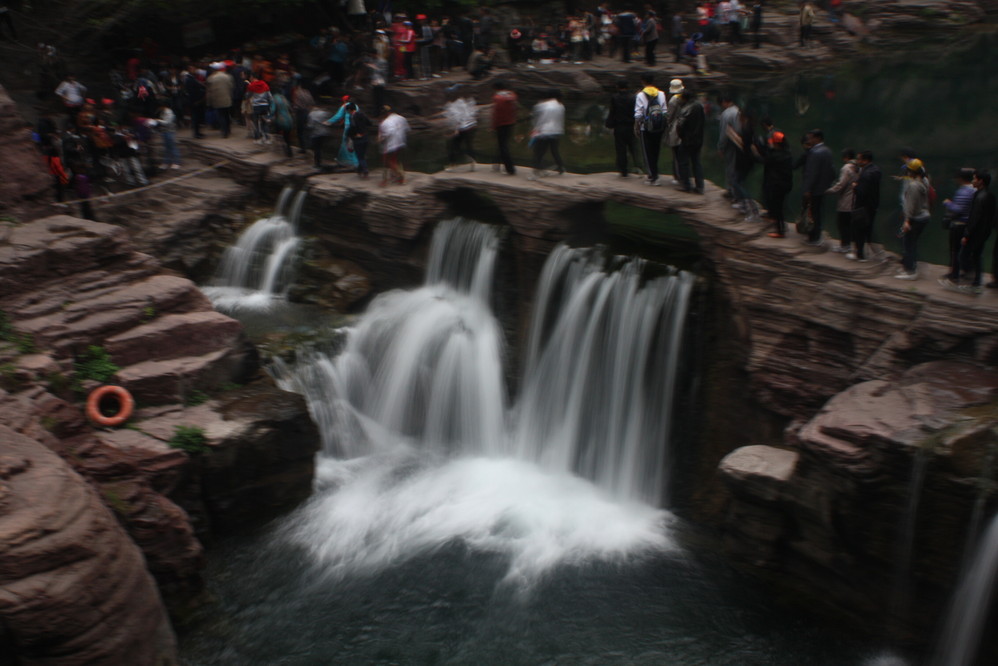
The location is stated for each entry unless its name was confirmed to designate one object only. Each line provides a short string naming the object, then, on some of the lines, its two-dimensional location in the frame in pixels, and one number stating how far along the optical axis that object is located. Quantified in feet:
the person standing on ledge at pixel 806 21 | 90.74
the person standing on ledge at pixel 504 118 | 45.57
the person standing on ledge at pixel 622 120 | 42.32
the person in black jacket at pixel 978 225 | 28.91
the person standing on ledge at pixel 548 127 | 45.34
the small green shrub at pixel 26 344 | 33.91
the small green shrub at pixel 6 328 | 34.30
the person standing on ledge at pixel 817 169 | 32.83
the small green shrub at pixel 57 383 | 33.47
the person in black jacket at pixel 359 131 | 51.83
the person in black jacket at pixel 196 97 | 62.28
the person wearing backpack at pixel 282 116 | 56.44
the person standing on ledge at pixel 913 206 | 30.50
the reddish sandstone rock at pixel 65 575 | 23.43
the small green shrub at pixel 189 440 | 34.04
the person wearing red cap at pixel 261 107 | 59.98
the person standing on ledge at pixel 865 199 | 31.50
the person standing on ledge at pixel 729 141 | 37.01
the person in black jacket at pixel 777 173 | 34.17
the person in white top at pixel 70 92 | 56.75
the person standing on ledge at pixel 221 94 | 62.34
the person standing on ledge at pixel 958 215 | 29.58
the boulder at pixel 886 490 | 26.17
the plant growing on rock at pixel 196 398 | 36.75
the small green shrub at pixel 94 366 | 35.22
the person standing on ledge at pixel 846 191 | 32.37
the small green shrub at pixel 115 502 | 30.71
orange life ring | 33.71
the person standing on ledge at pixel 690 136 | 38.70
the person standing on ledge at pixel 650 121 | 40.34
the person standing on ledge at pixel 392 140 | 49.73
